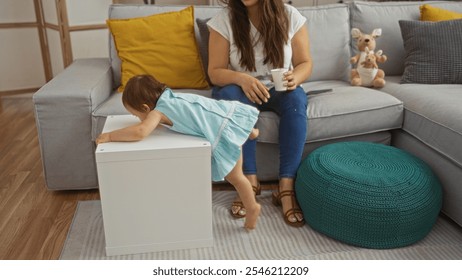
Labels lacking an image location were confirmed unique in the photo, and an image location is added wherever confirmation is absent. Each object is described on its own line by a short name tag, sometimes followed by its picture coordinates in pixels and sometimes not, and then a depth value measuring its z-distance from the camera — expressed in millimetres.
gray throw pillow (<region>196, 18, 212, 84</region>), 2354
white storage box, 1545
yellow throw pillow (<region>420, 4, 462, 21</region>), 2477
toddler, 1614
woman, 1934
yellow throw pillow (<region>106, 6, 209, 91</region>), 2318
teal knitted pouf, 1653
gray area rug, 1686
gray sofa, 1890
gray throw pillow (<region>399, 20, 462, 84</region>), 2295
